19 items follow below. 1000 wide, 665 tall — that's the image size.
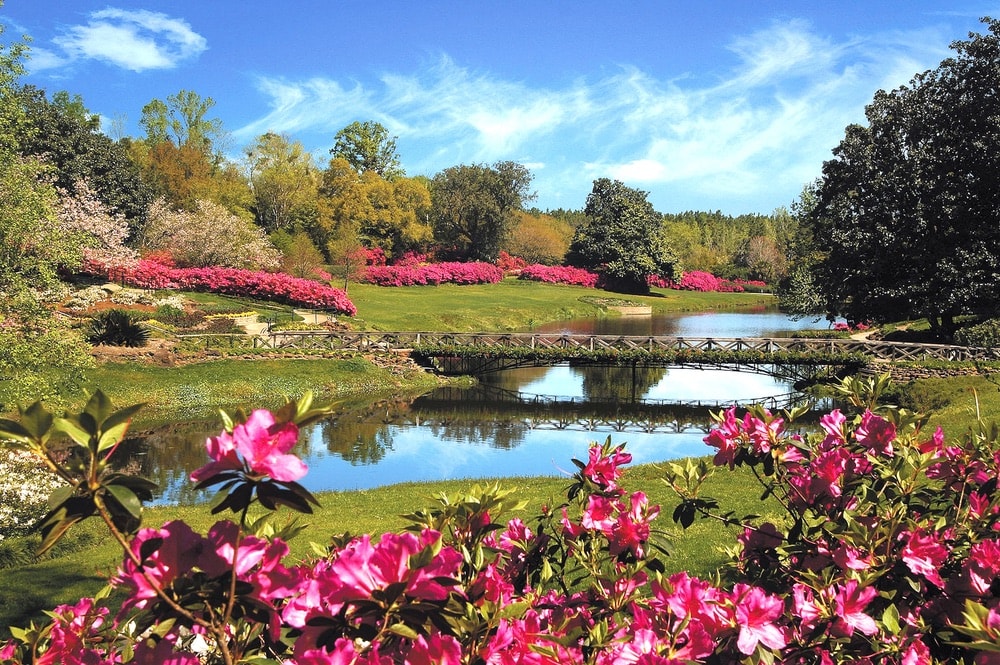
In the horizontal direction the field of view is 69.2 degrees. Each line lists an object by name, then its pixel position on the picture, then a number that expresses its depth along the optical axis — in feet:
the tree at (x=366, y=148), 253.65
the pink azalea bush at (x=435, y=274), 191.62
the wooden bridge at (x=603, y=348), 89.40
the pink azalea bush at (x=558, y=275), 234.79
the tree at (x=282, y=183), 191.21
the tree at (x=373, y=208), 192.95
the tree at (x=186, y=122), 238.27
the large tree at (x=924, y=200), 82.89
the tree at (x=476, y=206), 234.38
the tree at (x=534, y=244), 266.36
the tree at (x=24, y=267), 39.83
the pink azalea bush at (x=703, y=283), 261.09
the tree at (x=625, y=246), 239.50
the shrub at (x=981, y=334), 86.79
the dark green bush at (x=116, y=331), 84.33
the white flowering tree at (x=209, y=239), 143.54
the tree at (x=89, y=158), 140.26
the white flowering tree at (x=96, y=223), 122.31
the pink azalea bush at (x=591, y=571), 5.34
